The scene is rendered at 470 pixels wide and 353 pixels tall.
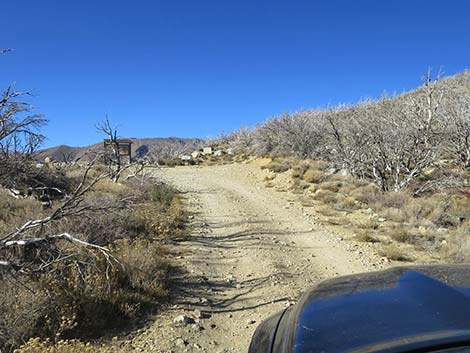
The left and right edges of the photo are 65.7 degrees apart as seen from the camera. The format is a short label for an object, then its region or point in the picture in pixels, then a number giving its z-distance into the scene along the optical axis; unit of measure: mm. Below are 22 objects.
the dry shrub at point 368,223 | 9781
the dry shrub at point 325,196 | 13078
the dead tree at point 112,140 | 17030
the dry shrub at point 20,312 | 3795
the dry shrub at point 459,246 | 7160
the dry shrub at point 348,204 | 12167
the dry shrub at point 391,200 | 11891
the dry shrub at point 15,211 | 7271
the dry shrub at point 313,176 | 16922
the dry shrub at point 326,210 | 11409
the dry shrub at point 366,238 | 8617
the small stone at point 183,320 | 4727
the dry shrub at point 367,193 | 12702
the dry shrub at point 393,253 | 7527
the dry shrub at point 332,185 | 14918
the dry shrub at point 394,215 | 10443
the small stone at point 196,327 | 4625
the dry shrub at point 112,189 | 12586
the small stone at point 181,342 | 4293
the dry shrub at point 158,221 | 8492
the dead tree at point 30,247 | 4016
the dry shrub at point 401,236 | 8625
